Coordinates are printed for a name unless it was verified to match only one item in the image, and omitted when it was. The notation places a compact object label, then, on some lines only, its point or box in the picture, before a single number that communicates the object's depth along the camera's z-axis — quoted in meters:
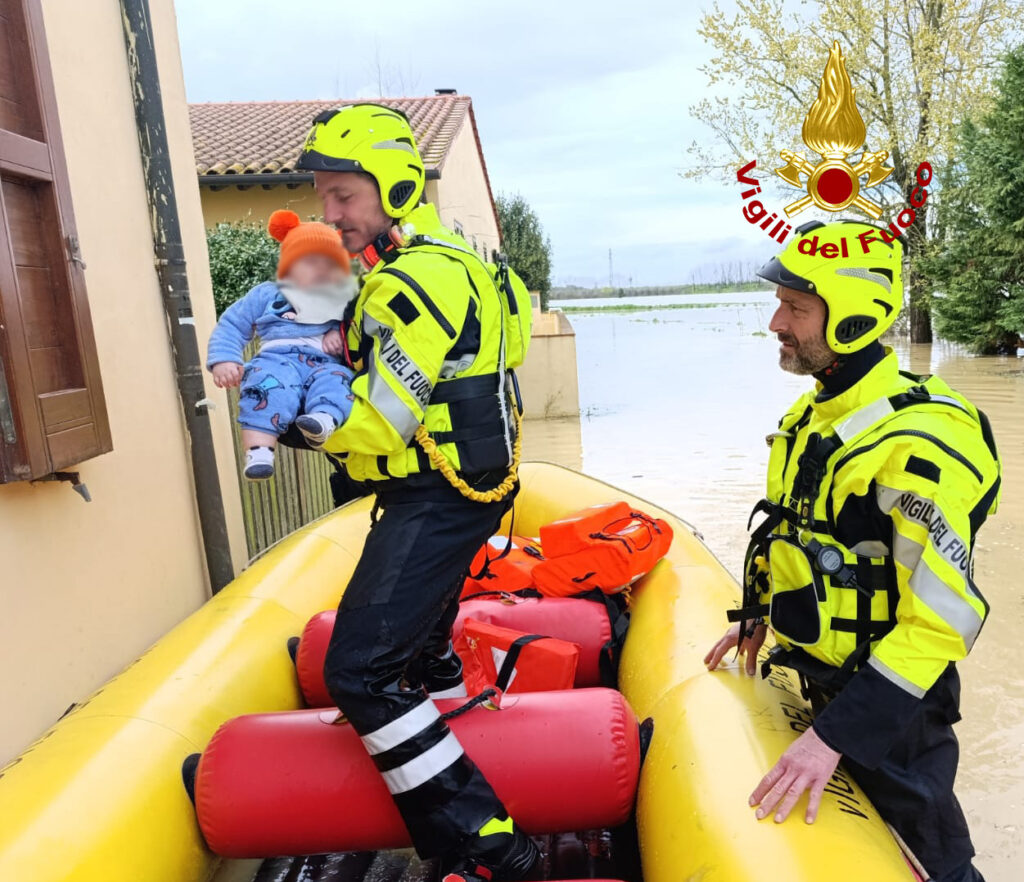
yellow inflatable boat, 1.85
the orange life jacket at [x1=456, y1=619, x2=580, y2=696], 3.02
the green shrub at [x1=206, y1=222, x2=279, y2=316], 8.68
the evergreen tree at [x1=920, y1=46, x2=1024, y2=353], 15.12
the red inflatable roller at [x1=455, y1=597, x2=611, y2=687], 3.40
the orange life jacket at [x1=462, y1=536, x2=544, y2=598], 3.88
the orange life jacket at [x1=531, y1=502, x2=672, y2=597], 3.64
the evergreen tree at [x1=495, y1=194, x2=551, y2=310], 31.28
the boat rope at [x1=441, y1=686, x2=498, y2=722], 2.34
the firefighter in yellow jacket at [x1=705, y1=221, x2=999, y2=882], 1.81
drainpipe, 3.77
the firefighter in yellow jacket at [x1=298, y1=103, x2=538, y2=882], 1.99
